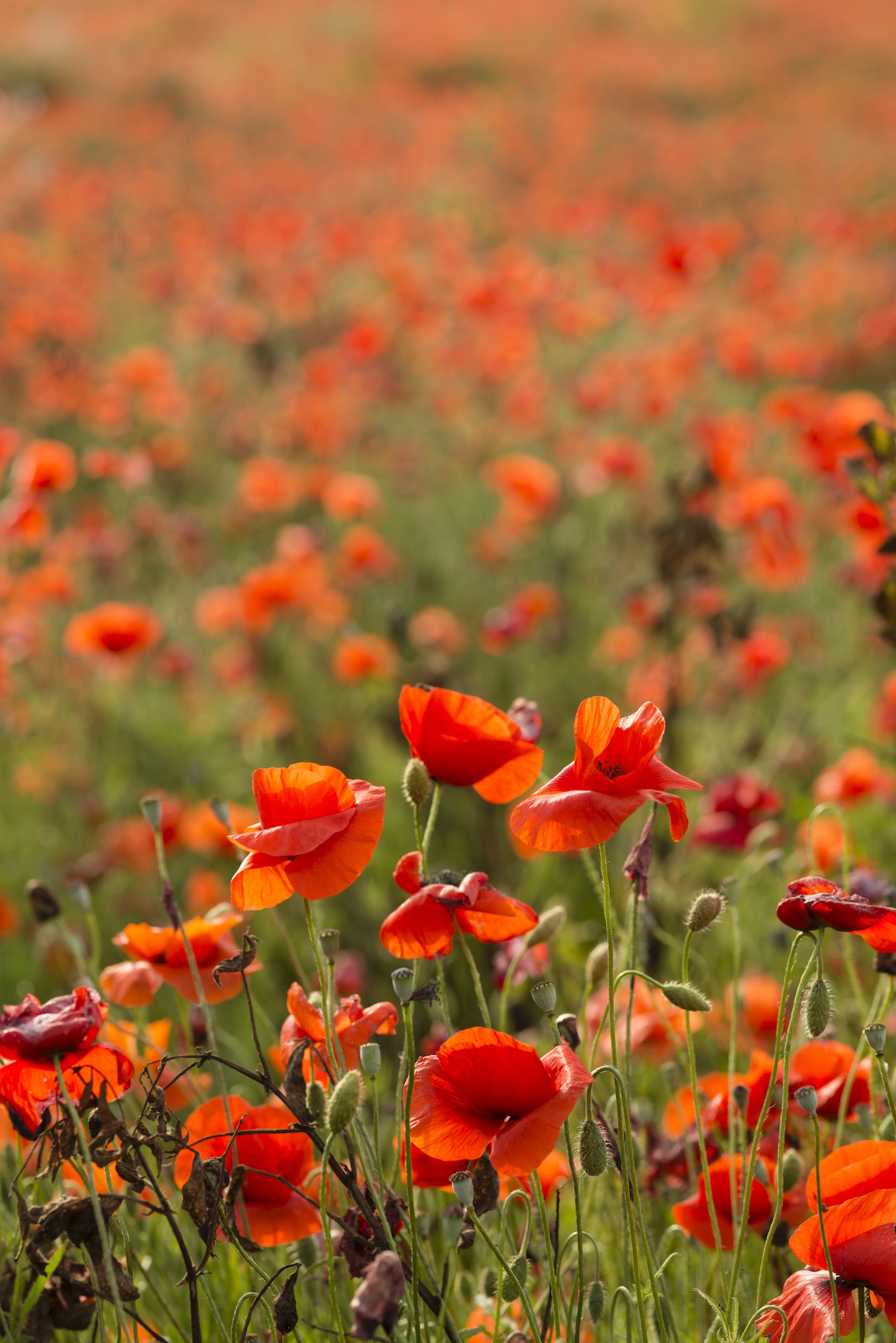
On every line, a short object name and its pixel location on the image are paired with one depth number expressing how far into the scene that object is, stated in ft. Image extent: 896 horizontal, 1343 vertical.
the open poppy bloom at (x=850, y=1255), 5.32
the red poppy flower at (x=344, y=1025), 5.58
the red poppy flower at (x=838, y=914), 5.32
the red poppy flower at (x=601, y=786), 5.38
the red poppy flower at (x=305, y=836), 5.41
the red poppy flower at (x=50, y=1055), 5.35
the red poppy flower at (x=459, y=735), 5.54
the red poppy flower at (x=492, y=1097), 5.33
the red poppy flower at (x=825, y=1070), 5.84
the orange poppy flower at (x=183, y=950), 5.86
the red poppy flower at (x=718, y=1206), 5.74
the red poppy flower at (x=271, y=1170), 5.64
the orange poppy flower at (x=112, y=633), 10.86
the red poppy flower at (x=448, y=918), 5.40
